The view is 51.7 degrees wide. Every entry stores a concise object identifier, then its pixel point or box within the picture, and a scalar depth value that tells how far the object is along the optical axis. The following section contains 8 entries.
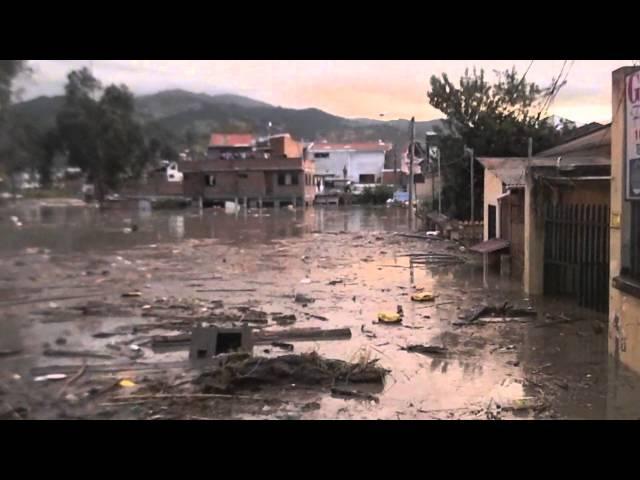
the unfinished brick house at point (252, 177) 69.94
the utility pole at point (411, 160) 41.16
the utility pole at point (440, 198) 34.12
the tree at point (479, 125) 29.36
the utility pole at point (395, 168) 83.00
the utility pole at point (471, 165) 26.47
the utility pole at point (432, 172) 39.24
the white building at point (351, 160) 89.31
